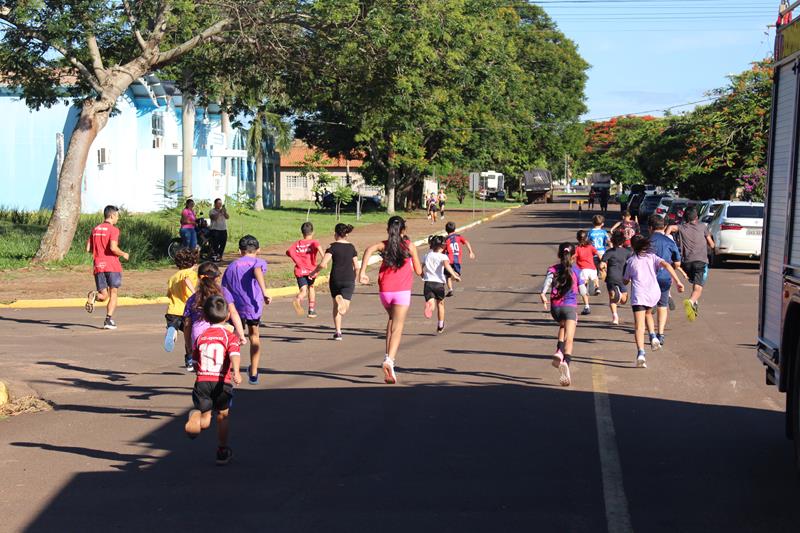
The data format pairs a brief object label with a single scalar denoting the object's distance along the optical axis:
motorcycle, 28.28
